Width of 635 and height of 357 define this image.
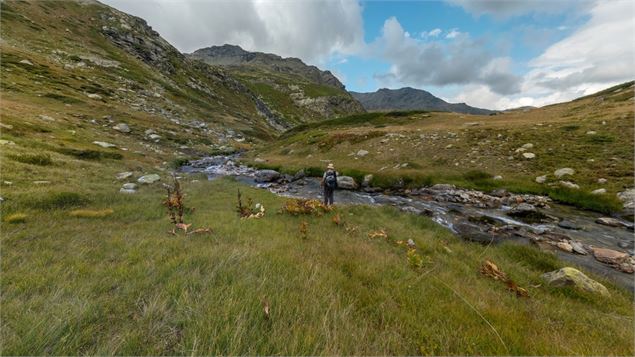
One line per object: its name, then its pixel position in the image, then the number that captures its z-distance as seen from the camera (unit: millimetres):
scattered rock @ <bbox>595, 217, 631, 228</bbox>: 12105
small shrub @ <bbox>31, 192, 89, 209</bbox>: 8648
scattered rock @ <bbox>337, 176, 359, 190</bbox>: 21297
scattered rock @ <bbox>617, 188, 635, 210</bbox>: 13185
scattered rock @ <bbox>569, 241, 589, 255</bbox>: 9742
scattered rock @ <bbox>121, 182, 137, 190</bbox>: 14274
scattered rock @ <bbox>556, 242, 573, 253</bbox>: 9986
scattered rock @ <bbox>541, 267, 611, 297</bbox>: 6281
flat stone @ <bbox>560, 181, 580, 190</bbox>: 15582
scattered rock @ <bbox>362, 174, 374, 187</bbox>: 21641
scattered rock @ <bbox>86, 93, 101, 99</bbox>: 44094
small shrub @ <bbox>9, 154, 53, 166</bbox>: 13406
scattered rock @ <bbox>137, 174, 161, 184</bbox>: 16734
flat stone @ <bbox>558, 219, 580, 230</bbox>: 12159
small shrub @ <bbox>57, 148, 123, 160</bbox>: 19156
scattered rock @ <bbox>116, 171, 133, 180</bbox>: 16559
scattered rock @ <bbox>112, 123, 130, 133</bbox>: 35206
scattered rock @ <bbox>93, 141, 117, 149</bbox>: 24766
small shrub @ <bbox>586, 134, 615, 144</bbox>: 19875
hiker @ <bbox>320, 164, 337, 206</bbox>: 14766
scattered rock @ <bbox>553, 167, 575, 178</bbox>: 17125
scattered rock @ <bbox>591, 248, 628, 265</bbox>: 9021
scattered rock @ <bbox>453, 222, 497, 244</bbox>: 10547
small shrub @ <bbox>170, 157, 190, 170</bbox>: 28106
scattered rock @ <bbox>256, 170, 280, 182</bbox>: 24922
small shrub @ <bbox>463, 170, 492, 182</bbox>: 19453
